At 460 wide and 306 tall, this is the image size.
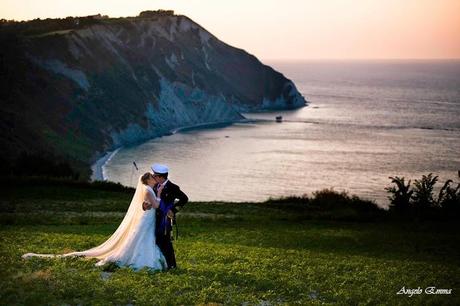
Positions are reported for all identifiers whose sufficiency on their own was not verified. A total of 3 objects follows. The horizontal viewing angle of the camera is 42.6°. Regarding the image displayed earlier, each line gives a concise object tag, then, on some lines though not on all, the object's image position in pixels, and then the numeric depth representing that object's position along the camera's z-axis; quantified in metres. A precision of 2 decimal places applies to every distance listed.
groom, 14.59
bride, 14.55
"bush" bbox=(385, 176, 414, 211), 44.53
